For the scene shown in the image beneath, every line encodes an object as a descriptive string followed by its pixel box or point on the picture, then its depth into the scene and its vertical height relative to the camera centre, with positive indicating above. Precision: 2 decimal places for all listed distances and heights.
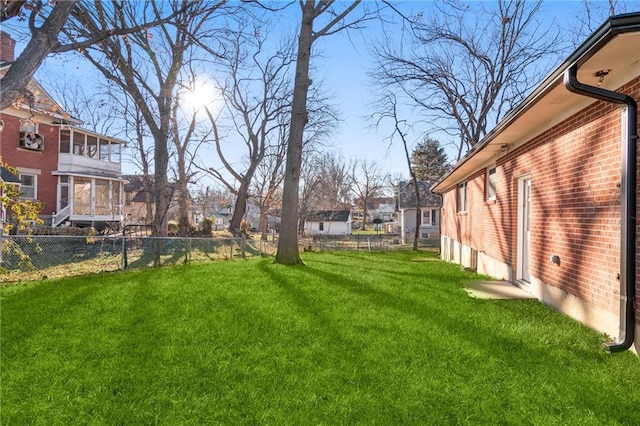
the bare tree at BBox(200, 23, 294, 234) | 22.70 +5.99
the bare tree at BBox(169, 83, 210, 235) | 21.39 +2.88
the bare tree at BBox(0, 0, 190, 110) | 4.84 +2.60
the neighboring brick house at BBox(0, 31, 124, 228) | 18.42 +2.64
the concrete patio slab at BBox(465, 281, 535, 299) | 6.21 -1.36
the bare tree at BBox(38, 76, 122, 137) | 22.31 +6.68
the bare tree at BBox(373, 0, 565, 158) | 18.43 +8.39
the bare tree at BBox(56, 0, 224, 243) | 8.25 +5.00
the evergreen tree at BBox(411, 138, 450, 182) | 43.75 +7.20
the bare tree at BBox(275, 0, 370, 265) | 10.92 +2.90
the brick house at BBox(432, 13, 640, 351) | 3.58 +0.48
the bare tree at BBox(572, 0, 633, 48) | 13.80 +8.50
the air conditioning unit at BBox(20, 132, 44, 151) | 18.33 +3.73
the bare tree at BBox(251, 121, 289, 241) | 27.68 +3.64
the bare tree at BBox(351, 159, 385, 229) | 53.64 +4.92
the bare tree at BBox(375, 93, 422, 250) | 24.12 +5.35
